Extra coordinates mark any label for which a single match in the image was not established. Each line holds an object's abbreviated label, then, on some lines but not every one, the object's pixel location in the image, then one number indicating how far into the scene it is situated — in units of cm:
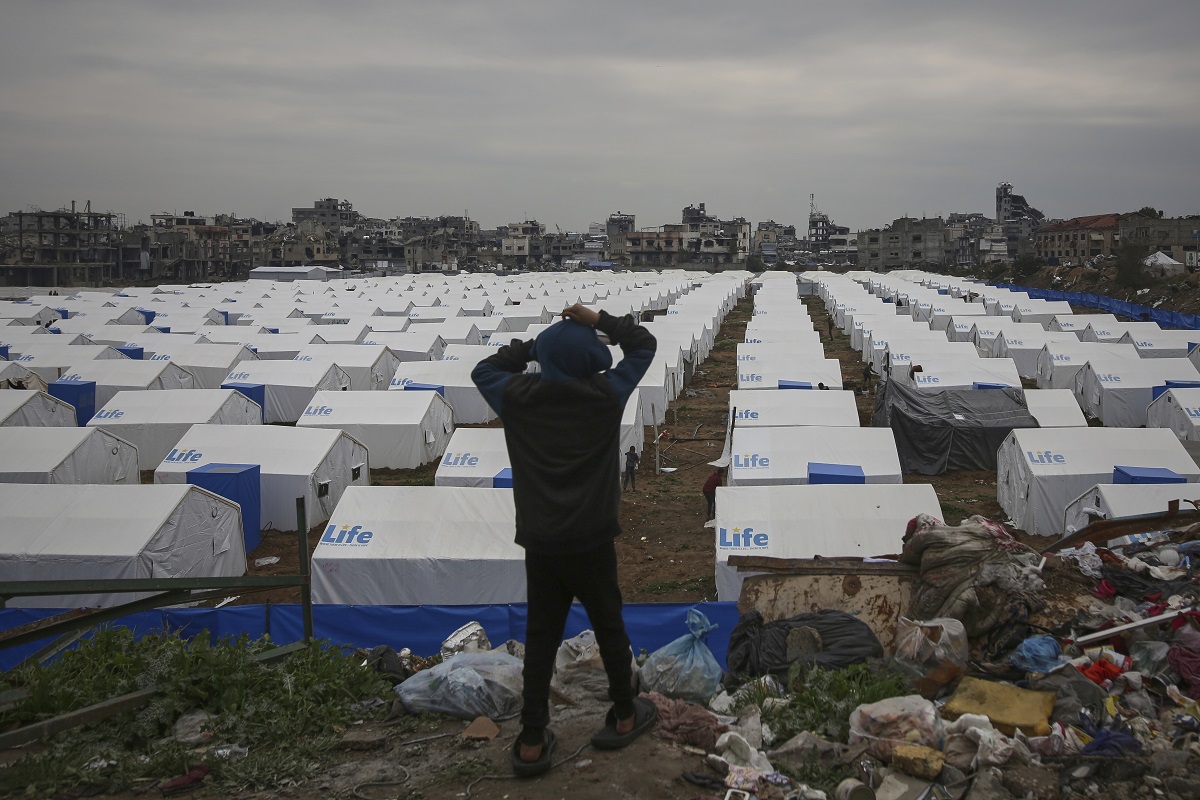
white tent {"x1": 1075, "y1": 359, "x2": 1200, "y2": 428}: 2627
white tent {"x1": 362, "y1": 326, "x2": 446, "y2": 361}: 3472
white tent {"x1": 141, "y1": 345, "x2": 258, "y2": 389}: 3161
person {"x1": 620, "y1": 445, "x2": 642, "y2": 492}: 1945
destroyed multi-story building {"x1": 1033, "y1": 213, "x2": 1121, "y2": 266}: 11544
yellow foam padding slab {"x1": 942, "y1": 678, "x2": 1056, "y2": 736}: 462
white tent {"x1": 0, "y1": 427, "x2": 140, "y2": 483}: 1834
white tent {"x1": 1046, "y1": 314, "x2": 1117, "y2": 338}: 4025
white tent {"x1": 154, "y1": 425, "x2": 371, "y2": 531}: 1833
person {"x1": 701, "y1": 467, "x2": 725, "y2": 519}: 1709
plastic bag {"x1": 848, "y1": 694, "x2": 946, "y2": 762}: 438
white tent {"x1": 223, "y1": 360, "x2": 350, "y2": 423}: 2817
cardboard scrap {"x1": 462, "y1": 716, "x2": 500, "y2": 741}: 479
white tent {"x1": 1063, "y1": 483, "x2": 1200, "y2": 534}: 1396
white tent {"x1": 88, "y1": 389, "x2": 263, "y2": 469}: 2306
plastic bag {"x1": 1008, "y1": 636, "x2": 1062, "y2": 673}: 540
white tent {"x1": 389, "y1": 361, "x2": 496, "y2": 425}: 2772
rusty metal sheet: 648
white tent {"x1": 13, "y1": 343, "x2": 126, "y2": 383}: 3108
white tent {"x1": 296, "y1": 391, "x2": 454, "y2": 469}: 2309
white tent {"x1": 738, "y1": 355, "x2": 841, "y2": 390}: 2658
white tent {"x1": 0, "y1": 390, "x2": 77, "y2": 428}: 2313
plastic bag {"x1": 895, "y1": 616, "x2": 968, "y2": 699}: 523
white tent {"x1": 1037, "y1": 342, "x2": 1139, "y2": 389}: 2975
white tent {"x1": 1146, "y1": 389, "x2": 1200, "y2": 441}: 2231
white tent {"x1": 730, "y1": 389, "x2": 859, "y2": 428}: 2141
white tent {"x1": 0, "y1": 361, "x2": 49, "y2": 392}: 2598
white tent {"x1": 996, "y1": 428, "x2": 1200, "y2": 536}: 1686
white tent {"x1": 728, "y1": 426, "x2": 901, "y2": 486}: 1717
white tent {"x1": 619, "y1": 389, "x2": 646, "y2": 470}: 2262
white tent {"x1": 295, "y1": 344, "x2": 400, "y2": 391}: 3031
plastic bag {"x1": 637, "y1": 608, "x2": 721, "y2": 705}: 531
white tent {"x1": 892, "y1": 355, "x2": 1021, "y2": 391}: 2584
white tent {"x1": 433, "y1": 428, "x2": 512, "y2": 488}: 1792
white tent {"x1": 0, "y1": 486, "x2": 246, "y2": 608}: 1285
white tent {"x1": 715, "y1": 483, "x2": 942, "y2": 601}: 1277
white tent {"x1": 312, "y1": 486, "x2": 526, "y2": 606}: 1302
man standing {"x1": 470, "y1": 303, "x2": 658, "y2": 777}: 412
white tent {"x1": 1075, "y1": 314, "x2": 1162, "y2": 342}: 3669
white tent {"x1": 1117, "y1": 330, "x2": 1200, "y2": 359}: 3278
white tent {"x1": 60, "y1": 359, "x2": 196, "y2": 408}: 2773
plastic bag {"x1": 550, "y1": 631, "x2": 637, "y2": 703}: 532
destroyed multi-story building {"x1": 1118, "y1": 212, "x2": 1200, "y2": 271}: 10229
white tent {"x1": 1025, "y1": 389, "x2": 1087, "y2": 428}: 2186
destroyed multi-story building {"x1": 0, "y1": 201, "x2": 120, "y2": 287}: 11631
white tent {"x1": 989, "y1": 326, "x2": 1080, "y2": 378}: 3447
